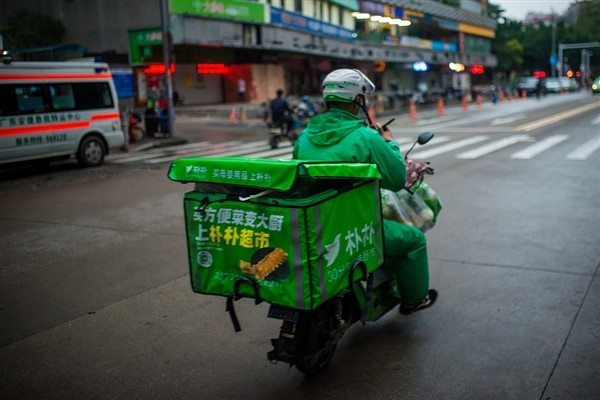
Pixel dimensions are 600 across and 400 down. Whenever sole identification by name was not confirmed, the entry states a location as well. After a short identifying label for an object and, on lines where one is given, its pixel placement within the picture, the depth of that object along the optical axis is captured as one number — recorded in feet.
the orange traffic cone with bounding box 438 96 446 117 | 114.75
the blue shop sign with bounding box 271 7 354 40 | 120.57
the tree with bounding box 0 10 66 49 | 99.19
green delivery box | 10.07
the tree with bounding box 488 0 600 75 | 272.31
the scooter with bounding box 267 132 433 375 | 11.33
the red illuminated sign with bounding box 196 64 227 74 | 115.44
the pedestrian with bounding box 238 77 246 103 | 120.67
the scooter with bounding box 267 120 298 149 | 61.26
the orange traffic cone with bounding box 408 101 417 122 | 102.45
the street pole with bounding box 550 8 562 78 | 278.34
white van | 44.83
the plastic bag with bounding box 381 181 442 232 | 13.78
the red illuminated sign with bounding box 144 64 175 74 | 104.73
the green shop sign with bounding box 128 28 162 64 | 101.75
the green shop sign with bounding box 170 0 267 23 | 97.14
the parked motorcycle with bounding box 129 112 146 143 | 66.95
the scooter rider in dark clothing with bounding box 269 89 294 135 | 64.95
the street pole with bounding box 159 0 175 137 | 67.55
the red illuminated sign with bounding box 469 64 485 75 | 233.35
